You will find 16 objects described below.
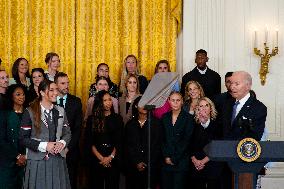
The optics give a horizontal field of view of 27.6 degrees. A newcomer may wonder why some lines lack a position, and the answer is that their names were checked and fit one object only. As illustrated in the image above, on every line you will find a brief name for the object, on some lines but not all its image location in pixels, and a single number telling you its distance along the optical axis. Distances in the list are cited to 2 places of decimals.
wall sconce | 7.63
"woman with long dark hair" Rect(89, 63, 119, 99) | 7.23
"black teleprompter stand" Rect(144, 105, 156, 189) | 4.33
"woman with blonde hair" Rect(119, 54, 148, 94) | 7.29
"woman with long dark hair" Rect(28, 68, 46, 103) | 6.71
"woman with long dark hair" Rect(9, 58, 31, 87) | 7.13
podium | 3.81
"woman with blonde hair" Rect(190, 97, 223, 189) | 6.04
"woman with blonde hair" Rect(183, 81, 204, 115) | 6.65
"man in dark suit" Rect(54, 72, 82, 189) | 6.57
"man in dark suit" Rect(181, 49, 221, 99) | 7.34
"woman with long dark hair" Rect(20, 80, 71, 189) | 5.38
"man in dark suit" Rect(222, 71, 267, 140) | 4.65
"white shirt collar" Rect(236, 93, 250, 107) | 4.79
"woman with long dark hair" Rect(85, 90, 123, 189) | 6.44
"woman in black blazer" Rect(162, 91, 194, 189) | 6.11
